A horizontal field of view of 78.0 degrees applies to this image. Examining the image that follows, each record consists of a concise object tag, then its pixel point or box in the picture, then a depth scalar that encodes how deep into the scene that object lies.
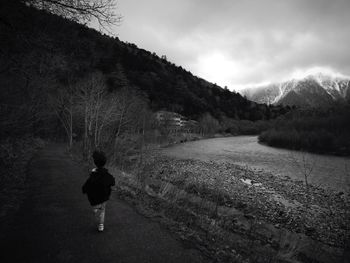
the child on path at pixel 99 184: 4.89
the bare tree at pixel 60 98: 28.53
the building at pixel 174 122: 80.04
